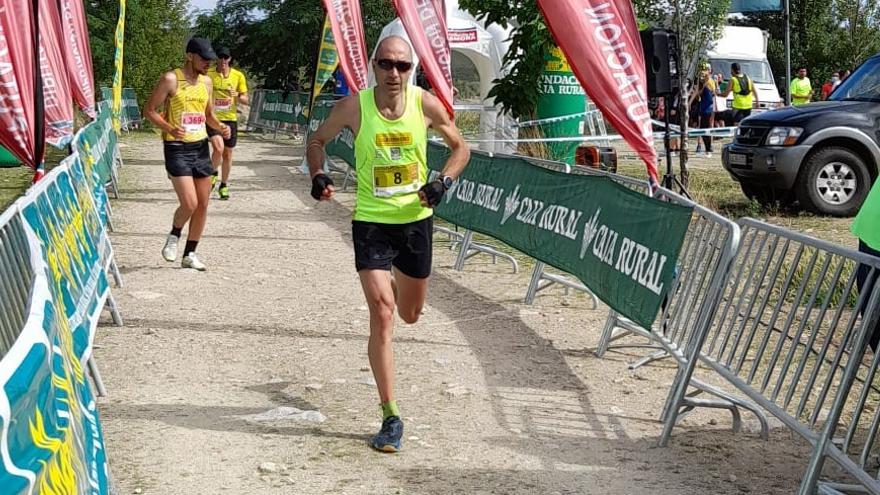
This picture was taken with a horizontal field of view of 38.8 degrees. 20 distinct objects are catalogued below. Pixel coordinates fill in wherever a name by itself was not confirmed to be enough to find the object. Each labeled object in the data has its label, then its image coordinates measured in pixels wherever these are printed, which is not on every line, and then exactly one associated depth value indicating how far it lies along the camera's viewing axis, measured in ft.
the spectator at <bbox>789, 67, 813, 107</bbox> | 106.83
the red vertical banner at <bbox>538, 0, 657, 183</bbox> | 27.84
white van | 115.75
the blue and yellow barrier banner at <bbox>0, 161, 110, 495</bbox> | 9.11
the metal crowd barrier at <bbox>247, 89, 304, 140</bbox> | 113.39
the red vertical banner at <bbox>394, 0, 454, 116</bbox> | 44.01
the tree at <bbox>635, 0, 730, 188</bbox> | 67.10
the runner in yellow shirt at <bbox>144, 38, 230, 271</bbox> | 38.17
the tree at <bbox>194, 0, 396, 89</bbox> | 121.08
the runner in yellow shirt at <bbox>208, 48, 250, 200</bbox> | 59.67
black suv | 52.06
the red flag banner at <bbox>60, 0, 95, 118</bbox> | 48.39
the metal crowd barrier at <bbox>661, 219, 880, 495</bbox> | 17.25
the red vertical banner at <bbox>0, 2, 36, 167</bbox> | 26.45
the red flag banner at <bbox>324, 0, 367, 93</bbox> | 58.49
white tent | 78.89
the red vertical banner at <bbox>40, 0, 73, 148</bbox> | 35.83
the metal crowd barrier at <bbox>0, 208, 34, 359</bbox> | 16.87
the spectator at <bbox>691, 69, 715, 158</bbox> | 96.40
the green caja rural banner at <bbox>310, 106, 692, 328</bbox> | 23.89
